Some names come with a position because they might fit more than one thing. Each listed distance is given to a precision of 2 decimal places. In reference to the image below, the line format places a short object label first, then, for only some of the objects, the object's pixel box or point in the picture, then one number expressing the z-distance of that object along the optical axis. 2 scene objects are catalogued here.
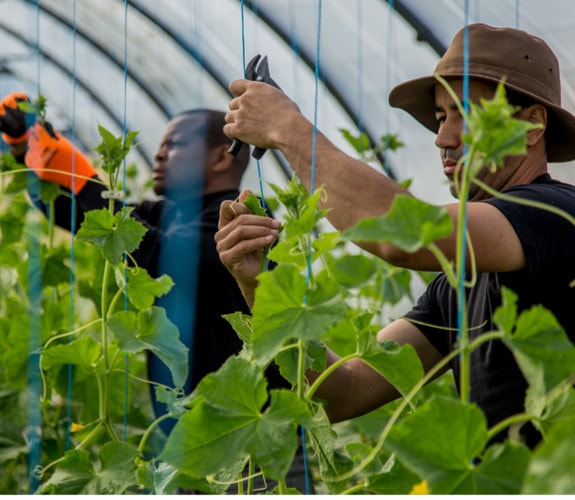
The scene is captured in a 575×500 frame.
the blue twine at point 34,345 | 4.27
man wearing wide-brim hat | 3.11
